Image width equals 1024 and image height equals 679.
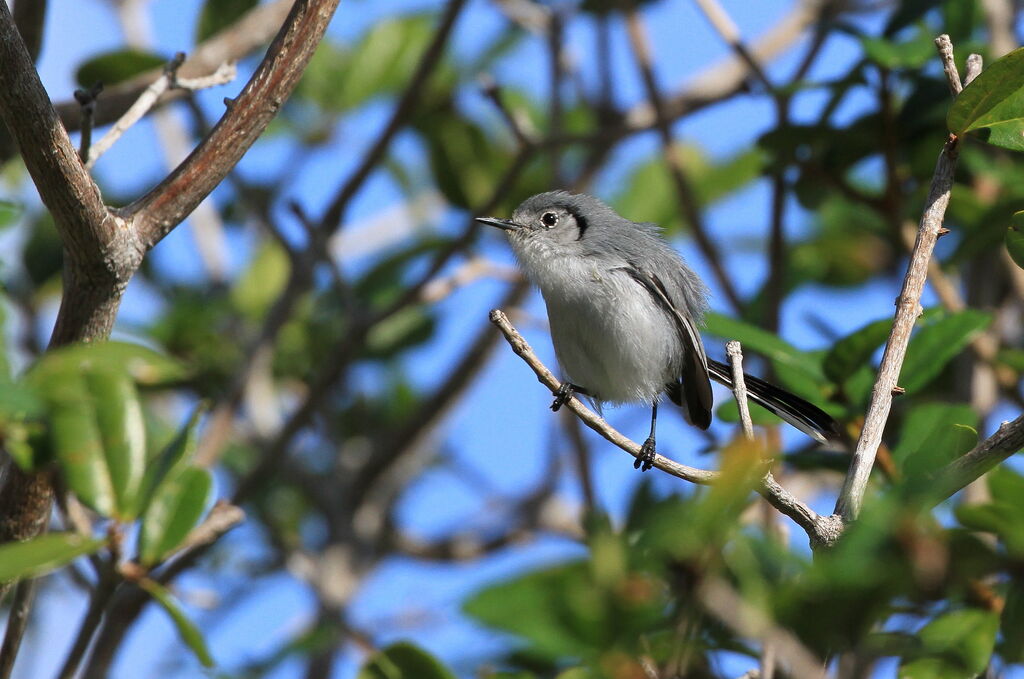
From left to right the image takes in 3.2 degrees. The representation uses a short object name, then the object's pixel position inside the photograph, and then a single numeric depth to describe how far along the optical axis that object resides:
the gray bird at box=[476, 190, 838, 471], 4.01
